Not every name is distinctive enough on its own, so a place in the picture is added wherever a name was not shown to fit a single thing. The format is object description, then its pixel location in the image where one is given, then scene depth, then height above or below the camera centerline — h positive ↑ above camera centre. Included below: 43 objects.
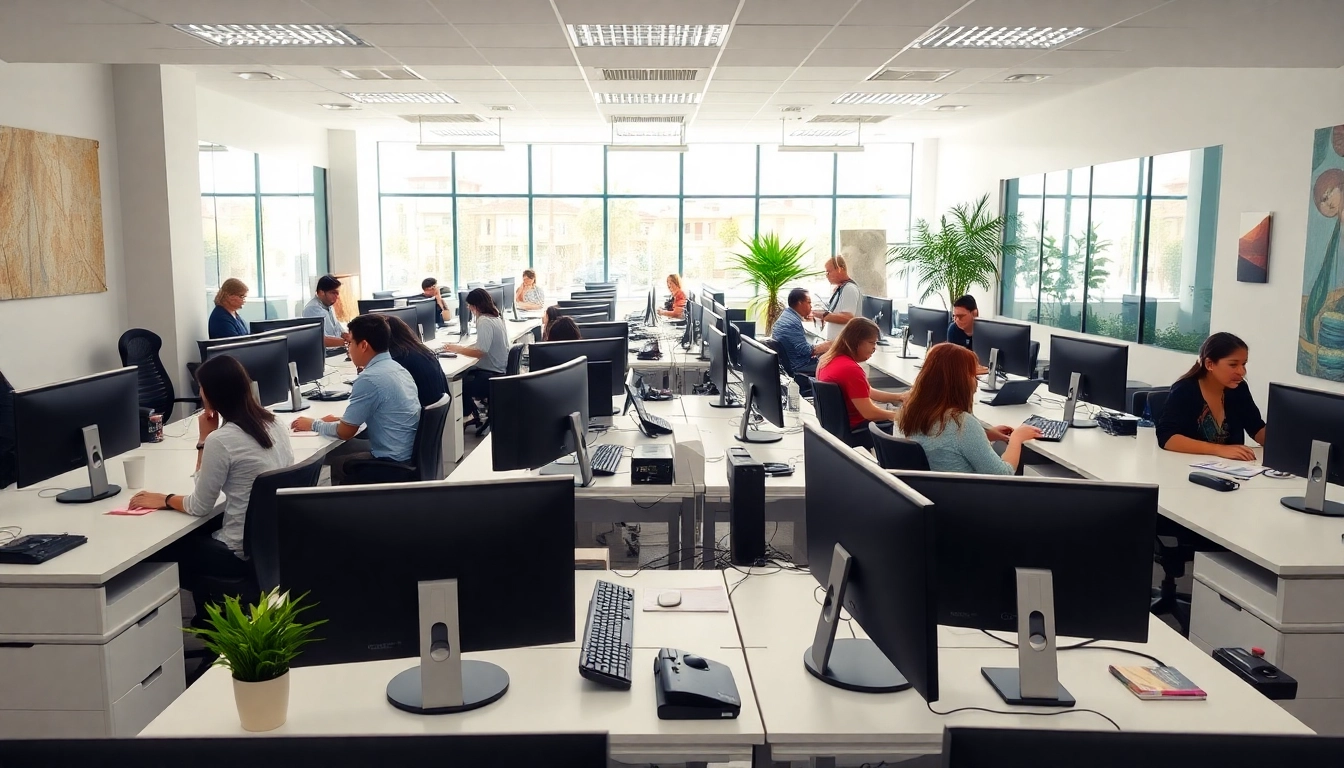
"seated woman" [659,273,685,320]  11.37 -0.37
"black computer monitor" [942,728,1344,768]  0.89 -0.46
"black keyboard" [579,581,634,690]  2.11 -0.89
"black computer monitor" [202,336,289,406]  4.96 -0.52
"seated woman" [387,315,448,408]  5.14 -0.51
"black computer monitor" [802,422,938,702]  1.78 -0.62
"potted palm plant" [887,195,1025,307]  10.69 +0.25
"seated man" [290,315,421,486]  4.54 -0.64
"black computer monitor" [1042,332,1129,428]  4.92 -0.52
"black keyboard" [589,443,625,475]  3.97 -0.82
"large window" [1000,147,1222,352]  7.36 +0.24
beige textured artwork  6.36 +0.36
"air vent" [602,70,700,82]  7.70 +1.62
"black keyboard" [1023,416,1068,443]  4.90 -0.81
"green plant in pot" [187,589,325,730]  1.86 -0.76
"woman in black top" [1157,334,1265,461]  4.38 -0.65
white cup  3.79 -0.82
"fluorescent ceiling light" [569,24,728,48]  6.04 +1.54
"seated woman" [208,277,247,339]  7.34 -0.32
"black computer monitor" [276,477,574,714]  1.95 -0.63
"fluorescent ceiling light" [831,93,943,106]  9.06 +1.70
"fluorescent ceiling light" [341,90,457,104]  9.05 +1.67
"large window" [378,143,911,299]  13.84 +0.98
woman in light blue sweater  3.44 -0.53
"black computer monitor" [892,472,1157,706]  2.00 -0.61
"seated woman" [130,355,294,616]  3.42 -0.72
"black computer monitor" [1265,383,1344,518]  3.41 -0.60
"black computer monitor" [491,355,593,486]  3.48 -0.57
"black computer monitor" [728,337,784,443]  4.40 -0.55
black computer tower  2.79 -0.72
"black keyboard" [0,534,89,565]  2.95 -0.90
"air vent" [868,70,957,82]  7.68 +1.62
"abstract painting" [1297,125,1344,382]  5.81 +0.03
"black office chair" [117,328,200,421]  6.79 -0.77
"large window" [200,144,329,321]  9.09 +0.45
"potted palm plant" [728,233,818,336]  11.55 +0.08
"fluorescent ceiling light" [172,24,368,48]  5.92 +1.50
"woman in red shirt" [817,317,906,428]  5.07 -0.52
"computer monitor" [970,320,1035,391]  6.30 -0.50
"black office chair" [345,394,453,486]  4.37 -0.93
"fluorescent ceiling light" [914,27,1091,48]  6.00 +1.55
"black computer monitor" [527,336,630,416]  4.57 -0.40
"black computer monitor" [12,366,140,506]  3.40 -0.61
